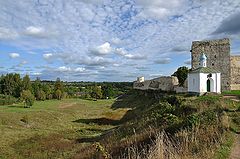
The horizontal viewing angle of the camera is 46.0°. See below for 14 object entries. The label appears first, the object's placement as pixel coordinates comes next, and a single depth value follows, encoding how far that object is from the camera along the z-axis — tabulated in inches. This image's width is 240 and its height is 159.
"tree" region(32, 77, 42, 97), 3034.0
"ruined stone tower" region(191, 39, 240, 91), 1433.3
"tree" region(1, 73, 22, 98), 3174.2
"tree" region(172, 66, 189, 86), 1551.4
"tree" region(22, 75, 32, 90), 3068.9
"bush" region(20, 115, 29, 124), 1370.8
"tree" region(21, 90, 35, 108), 2082.9
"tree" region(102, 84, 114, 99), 3863.4
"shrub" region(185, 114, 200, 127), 446.5
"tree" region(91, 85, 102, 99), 3733.3
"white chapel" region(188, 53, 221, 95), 1096.2
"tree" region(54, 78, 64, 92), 3406.0
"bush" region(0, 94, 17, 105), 2485.2
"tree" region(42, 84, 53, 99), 3190.0
